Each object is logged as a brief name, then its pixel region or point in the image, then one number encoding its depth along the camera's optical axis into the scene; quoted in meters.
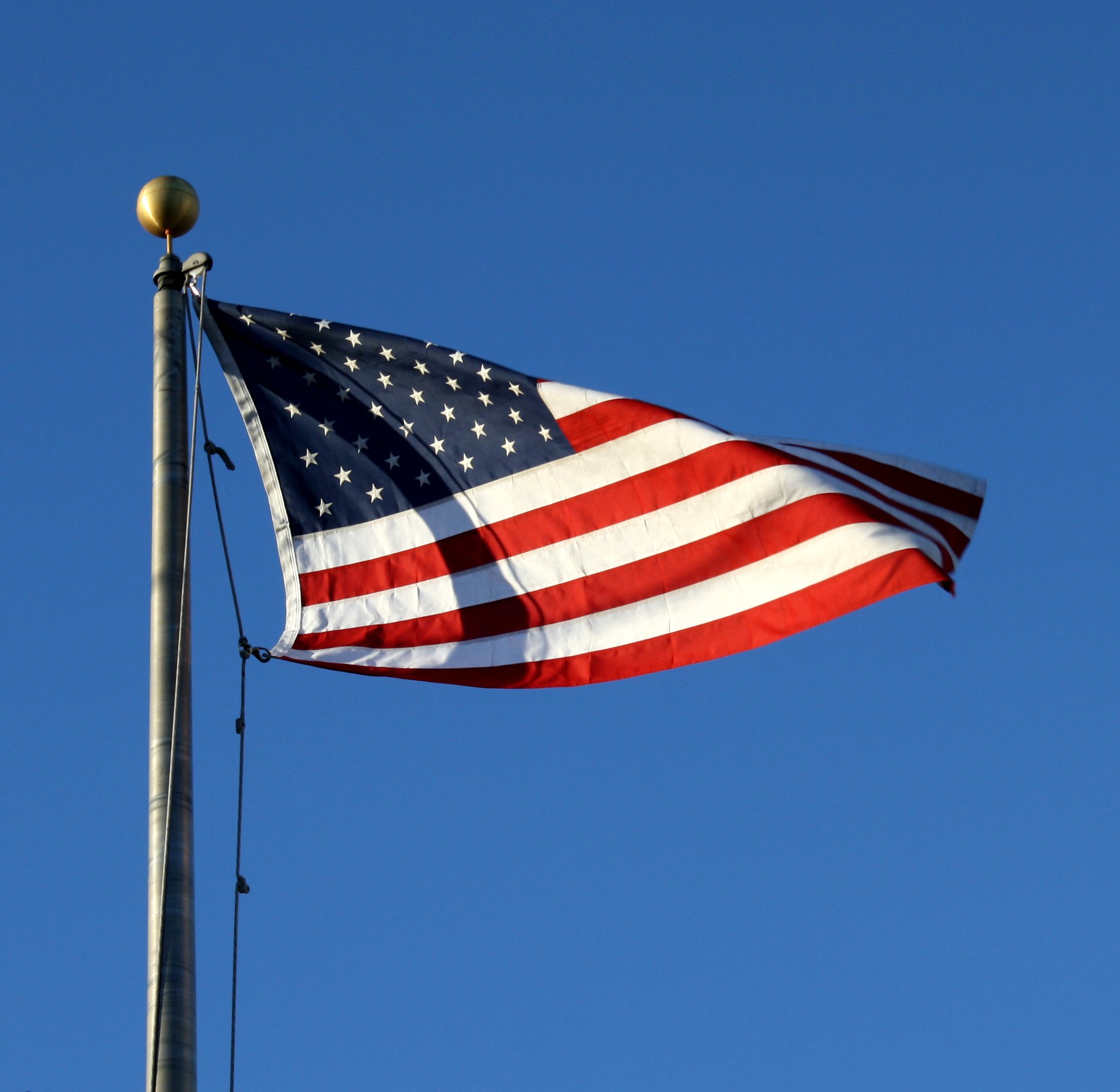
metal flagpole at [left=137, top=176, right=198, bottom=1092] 11.35
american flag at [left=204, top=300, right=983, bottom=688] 14.94
